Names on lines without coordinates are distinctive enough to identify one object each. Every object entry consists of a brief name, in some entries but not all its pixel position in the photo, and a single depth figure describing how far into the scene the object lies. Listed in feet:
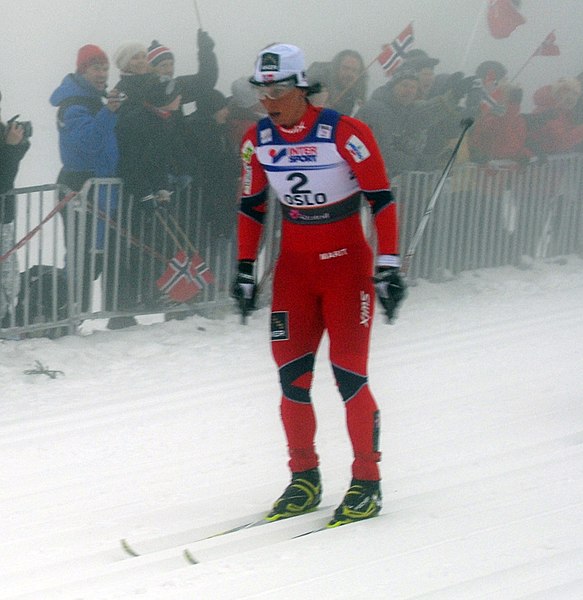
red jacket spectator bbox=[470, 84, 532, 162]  67.72
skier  29.07
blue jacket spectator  50.90
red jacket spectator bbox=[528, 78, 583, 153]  70.95
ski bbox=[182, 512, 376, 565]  27.09
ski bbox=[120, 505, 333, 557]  28.66
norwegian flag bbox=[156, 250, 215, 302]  55.47
